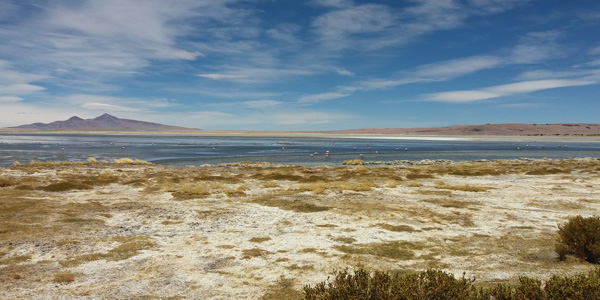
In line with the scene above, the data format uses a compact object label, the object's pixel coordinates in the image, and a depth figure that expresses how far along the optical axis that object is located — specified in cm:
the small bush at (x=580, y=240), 985
